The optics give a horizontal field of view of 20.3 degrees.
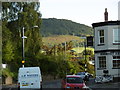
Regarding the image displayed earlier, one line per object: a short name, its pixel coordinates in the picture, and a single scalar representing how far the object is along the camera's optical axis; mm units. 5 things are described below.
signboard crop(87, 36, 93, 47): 46178
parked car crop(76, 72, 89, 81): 48144
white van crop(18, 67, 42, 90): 28156
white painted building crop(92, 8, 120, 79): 42056
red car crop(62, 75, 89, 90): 24830
